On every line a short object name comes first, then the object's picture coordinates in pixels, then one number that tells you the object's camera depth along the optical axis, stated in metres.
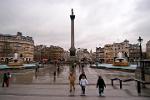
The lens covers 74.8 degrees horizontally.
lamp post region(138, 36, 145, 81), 9.57
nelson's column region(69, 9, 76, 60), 34.52
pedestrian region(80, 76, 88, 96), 7.91
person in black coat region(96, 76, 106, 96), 7.70
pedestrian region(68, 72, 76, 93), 8.62
